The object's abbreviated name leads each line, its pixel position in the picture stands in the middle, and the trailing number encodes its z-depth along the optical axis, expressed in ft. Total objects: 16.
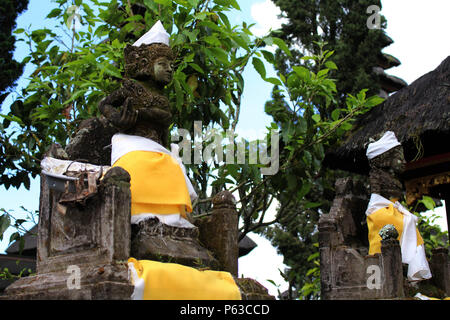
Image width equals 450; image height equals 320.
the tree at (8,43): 33.81
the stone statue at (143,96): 14.60
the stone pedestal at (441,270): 19.88
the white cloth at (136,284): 11.40
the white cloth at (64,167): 13.37
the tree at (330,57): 43.65
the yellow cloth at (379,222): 18.60
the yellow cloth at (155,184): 13.42
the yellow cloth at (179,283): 11.72
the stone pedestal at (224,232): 14.42
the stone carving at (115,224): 12.08
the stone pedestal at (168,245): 12.71
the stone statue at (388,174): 19.22
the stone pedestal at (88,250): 11.42
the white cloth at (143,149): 13.78
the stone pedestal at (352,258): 17.08
